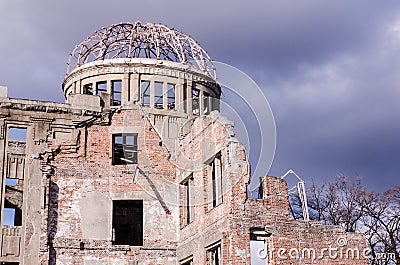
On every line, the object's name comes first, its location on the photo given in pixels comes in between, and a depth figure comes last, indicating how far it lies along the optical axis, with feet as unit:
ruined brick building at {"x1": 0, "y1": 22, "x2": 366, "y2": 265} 60.08
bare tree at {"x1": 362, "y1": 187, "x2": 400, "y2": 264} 105.50
